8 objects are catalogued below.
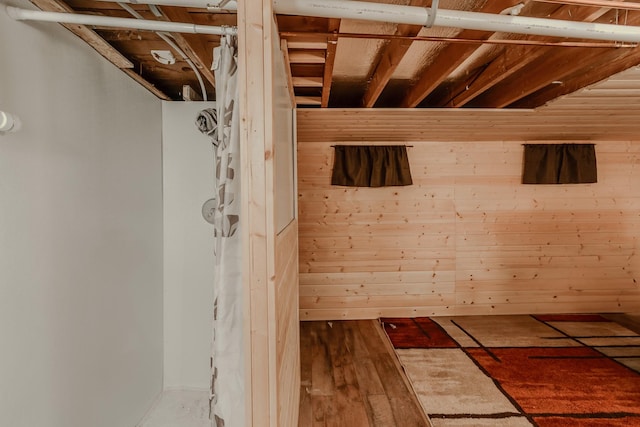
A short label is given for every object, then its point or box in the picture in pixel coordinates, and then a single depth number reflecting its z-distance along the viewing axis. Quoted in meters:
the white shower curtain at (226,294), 1.46
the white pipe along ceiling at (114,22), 1.33
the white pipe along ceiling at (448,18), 1.23
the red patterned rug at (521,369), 2.18
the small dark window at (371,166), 3.76
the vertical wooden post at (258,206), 1.03
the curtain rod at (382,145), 3.80
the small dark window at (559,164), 3.85
